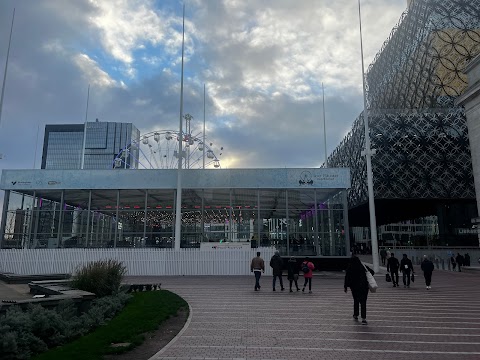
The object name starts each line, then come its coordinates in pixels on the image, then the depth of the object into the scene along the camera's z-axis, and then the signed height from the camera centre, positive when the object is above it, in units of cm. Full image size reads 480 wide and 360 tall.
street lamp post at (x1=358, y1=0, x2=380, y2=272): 2827 +293
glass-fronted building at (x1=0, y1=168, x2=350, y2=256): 3378 +354
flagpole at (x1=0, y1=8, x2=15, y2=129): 2914 +1274
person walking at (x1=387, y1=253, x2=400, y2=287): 2033 -91
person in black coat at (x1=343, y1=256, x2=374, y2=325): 1048 -91
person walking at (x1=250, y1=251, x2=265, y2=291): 1802 -87
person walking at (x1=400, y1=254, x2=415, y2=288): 2030 -100
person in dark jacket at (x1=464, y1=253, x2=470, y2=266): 3721 -106
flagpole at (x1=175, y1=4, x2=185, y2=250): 2809 +408
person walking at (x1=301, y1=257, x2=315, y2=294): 1753 -95
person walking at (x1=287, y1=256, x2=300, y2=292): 1800 -102
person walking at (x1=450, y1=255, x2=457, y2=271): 3592 -131
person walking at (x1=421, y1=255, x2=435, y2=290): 1891 -95
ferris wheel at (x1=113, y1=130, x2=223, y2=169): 3728 +1044
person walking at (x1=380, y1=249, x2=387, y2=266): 4027 -77
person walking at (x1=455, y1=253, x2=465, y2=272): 3375 -106
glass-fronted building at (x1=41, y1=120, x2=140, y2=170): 13838 +3920
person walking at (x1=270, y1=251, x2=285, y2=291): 1814 -79
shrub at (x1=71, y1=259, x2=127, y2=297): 1355 -111
